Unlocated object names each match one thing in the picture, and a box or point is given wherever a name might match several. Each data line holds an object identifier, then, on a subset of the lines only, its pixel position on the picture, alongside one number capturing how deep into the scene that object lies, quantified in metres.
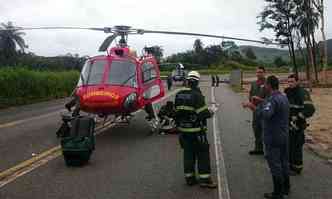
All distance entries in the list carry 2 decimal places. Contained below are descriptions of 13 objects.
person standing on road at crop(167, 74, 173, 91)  20.82
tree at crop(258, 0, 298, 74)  51.56
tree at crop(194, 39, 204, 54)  94.94
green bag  9.45
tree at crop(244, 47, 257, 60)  129.00
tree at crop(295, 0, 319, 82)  48.47
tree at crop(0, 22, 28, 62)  72.22
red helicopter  12.90
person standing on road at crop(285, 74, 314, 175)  8.84
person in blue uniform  7.46
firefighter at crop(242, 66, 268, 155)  10.71
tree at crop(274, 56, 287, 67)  115.50
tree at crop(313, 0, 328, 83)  45.10
